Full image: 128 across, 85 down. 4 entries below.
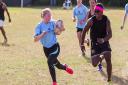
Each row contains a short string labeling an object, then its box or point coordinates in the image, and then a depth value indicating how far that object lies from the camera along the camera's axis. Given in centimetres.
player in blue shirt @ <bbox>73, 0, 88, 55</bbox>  1513
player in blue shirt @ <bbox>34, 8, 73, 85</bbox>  991
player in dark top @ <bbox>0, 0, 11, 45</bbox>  1844
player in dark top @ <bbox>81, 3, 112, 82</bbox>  1020
